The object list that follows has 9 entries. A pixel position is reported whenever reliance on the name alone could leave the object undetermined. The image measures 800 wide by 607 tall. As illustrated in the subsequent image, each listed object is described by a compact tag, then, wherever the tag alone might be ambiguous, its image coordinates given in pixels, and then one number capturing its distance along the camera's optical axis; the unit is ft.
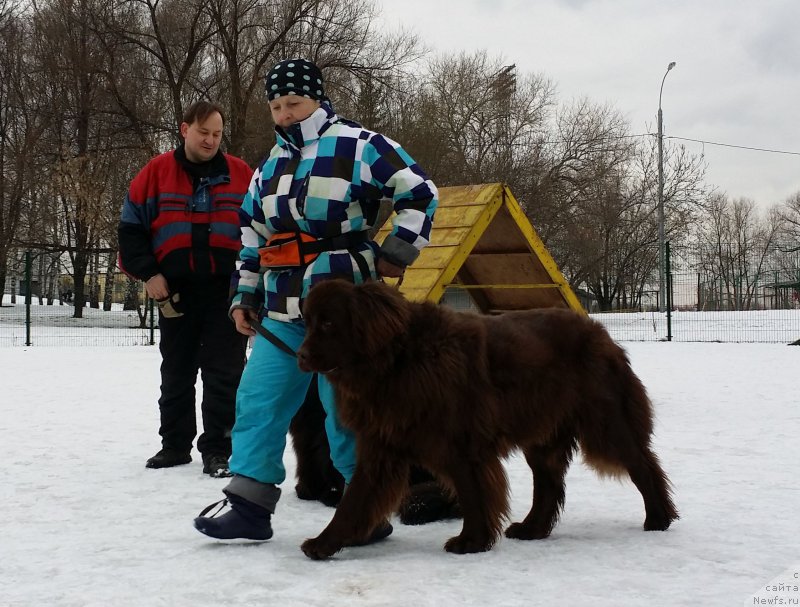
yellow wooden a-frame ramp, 20.16
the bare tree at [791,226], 164.39
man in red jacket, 15.53
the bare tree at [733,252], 83.87
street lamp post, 65.98
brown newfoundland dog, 9.43
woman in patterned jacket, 10.59
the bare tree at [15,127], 77.82
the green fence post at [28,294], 55.52
